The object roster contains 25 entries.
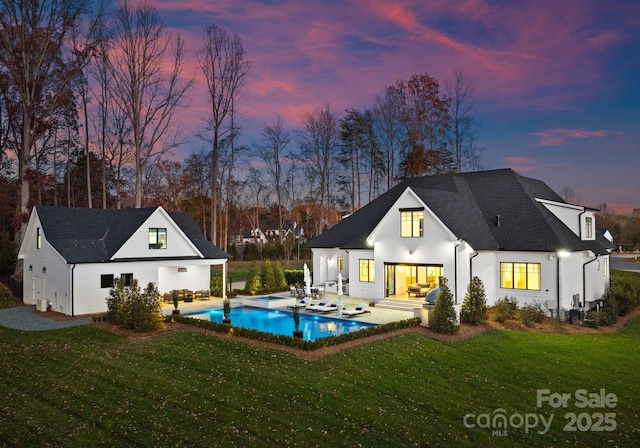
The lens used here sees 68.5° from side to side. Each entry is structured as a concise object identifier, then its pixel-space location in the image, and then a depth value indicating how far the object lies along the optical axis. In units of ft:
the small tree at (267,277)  99.40
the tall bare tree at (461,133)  122.72
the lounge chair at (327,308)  71.92
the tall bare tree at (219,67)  114.83
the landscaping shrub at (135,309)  58.08
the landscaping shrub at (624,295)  80.43
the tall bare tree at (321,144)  143.84
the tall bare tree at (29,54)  89.30
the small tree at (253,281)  94.22
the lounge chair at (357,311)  68.74
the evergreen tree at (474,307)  64.08
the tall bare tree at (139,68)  100.48
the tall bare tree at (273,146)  155.11
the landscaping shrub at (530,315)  66.49
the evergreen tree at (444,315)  58.75
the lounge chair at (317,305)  72.78
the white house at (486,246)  73.46
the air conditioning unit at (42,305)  74.43
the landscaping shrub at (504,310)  66.28
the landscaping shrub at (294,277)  110.57
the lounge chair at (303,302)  76.07
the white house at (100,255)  71.82
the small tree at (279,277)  101.09
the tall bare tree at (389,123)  131.75
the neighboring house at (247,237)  282.17
